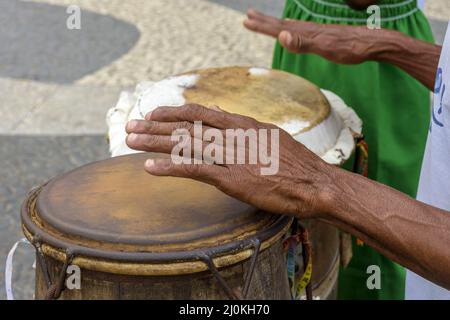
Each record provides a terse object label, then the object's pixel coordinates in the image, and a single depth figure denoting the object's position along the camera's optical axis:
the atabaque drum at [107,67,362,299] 1.71
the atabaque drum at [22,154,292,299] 1.42
